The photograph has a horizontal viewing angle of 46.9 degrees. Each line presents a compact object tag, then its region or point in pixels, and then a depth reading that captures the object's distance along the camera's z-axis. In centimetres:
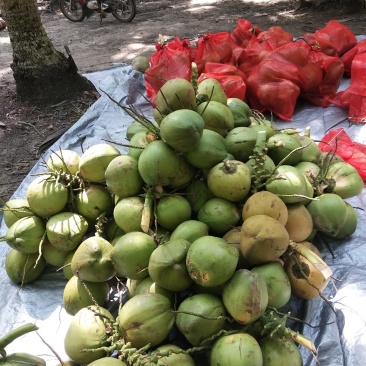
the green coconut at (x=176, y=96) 199
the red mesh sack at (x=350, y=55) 399
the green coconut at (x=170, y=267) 161
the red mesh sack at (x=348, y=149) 279
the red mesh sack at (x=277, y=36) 423
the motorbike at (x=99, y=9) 971
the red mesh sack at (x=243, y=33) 454
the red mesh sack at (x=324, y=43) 419
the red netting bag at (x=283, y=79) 365
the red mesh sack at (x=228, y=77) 359
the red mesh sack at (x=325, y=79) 382
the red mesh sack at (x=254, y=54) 399
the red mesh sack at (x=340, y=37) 433
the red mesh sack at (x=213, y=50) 405
